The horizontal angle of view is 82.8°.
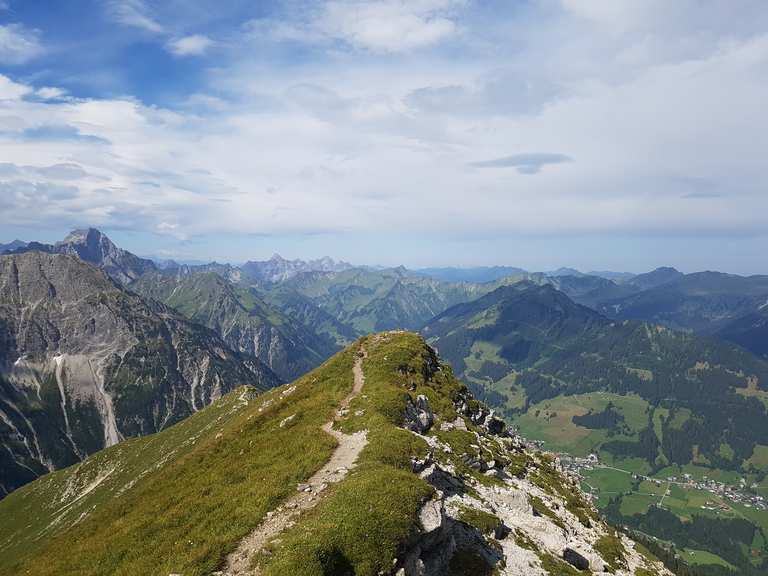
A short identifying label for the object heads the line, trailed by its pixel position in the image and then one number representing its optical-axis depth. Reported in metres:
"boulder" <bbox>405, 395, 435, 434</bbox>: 51.02
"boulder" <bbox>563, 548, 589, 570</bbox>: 40.03
